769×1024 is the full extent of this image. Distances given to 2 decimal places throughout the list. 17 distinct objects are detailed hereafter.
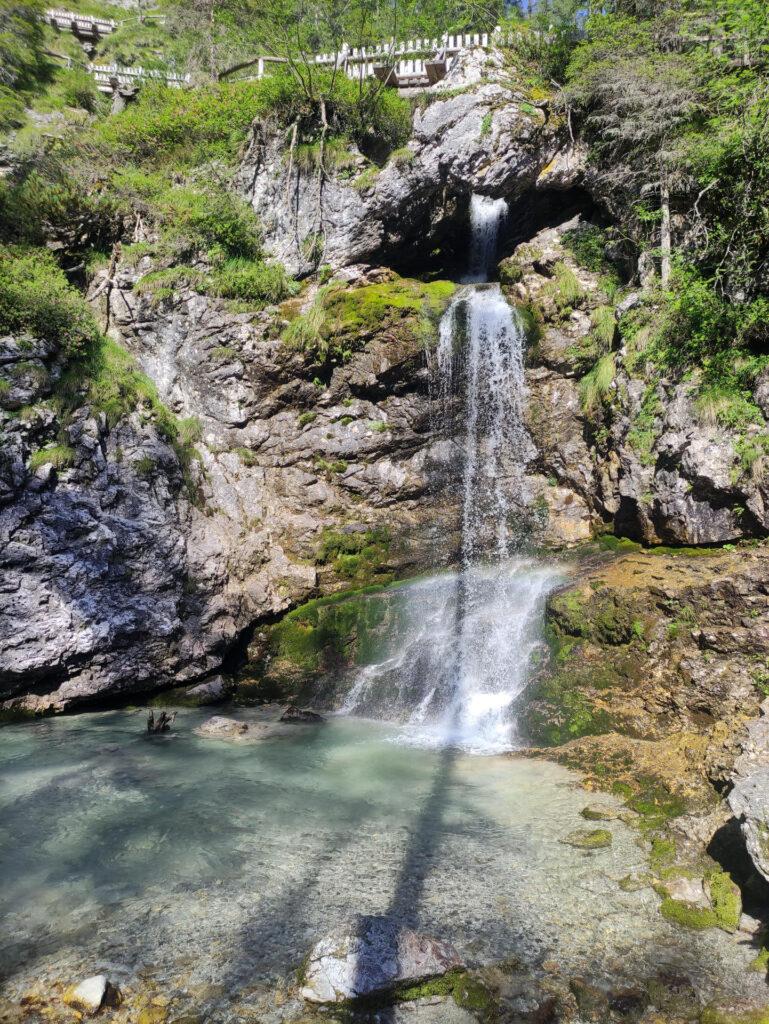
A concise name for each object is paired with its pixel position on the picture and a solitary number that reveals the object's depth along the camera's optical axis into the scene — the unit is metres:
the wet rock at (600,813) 5.60
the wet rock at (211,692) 10.47
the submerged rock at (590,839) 5.11
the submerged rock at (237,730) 8.61
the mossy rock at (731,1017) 3.24
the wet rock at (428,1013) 3.28
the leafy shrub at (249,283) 13.92
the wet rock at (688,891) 4.25
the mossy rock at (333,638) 10.52
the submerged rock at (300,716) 9.51
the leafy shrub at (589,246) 13.62
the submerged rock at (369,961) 3.42
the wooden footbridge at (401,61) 17.86
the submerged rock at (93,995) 3.28
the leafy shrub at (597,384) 11.34
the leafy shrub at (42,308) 10.52
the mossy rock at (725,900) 4.01
